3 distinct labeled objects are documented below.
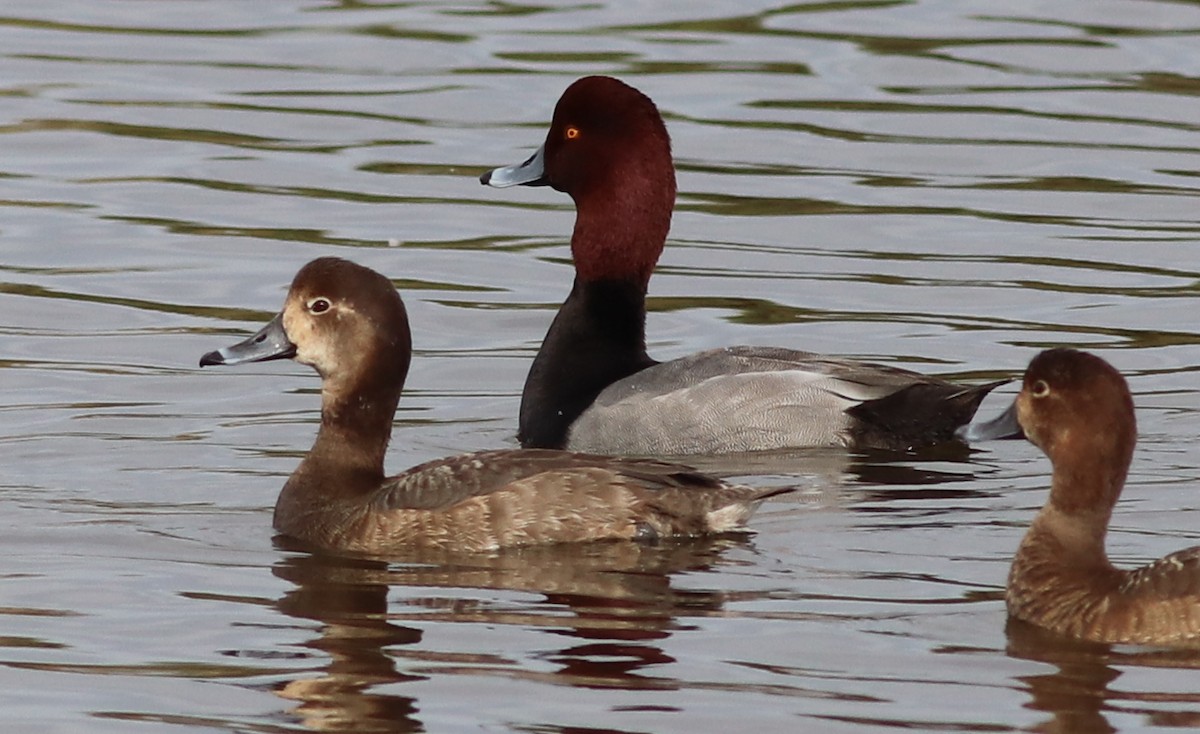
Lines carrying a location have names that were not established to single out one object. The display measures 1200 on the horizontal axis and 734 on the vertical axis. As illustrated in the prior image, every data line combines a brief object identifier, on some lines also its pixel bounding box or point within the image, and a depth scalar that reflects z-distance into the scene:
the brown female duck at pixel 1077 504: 15.31
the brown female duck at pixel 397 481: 17.84
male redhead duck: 22.27
